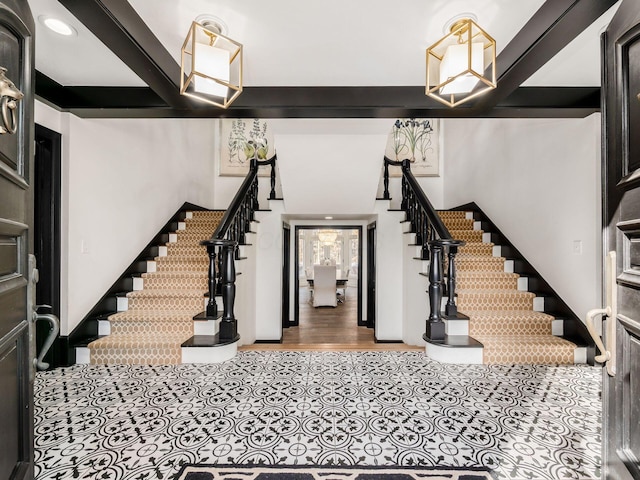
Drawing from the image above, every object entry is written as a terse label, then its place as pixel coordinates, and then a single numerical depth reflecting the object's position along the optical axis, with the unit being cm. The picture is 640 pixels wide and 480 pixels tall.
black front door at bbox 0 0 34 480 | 82
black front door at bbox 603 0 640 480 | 84
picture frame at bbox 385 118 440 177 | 586
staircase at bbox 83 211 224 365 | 260
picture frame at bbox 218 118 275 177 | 603
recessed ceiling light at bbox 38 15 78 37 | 184
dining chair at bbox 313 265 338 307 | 788
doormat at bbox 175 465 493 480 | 129
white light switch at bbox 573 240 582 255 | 292
